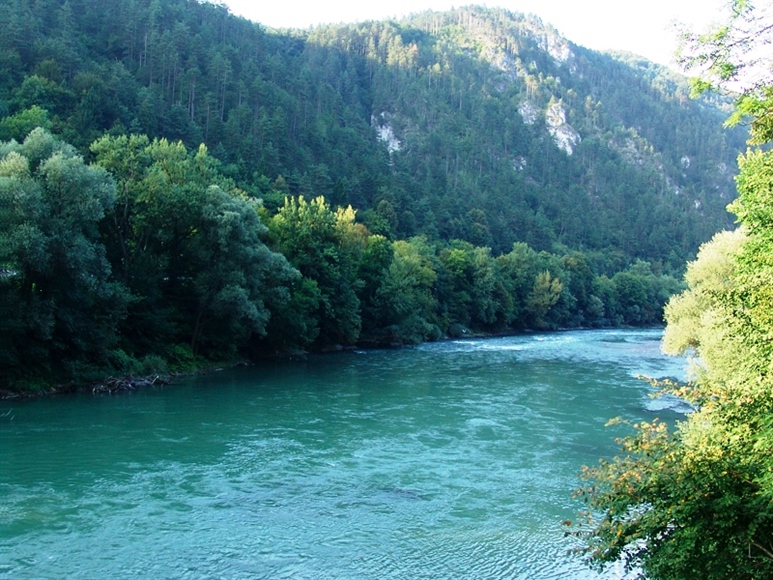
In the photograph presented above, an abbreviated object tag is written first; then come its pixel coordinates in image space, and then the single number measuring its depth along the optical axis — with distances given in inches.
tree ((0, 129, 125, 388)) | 1279.5
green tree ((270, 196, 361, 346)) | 2427.4
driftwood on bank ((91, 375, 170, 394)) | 1462.8
